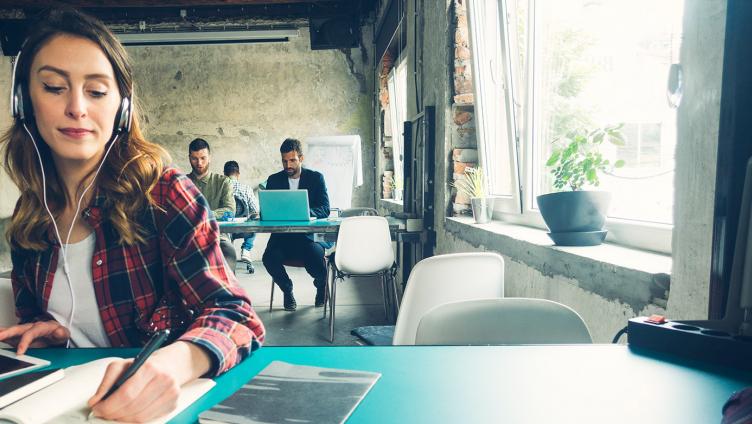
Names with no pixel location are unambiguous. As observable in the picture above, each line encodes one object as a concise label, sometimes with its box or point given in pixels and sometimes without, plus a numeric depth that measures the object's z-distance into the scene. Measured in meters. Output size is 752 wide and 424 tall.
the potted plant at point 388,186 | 6.95
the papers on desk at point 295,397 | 0.64
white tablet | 0.81
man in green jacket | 5.01
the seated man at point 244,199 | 5.93
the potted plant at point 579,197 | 1.71
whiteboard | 6.82
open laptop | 3.94
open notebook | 0.63
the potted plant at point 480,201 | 2.94
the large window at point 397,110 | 6.06
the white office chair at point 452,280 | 1.69
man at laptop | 4.41
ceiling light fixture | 6.39
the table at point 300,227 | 3.62
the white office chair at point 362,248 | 3.57
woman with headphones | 1.04
